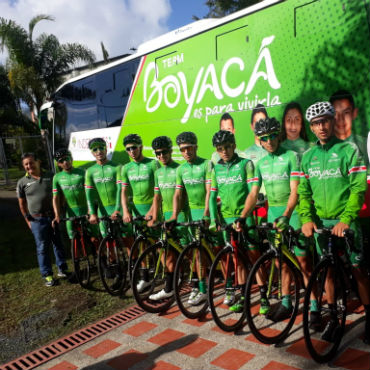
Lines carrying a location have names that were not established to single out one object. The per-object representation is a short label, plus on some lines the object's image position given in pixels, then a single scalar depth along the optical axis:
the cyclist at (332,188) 3.35
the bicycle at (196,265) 4.46
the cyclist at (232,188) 4.35
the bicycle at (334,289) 3.24
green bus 3.96
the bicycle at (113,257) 5.62
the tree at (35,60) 21.92
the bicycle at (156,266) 4.75
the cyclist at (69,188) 6.24
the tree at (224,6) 26.89
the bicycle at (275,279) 3.68
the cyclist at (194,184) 4.77
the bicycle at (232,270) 4.11
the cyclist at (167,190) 5.02
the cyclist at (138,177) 5.57
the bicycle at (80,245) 6.02
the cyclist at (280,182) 3.98
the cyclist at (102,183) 6.02
